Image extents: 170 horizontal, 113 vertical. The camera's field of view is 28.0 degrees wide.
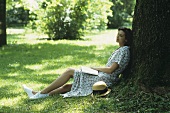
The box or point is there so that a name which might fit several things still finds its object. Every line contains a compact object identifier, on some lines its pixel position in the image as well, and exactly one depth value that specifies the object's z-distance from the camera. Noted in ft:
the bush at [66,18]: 68.18
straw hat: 22.79
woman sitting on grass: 23.50
